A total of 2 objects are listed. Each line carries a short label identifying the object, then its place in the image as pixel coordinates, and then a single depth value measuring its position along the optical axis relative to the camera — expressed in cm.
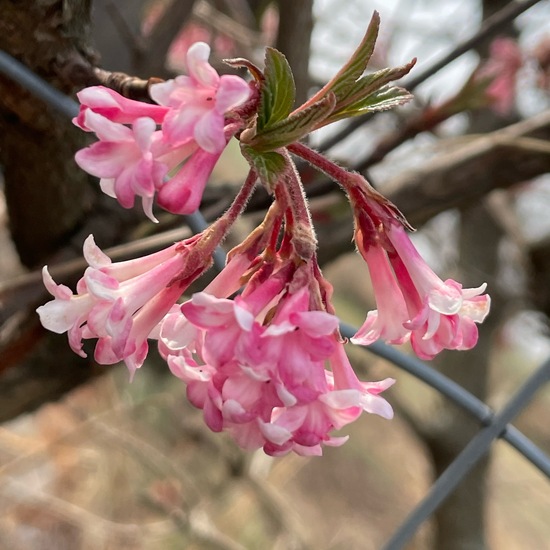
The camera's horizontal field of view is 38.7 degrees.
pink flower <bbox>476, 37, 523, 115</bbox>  118
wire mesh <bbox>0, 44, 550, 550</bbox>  15
